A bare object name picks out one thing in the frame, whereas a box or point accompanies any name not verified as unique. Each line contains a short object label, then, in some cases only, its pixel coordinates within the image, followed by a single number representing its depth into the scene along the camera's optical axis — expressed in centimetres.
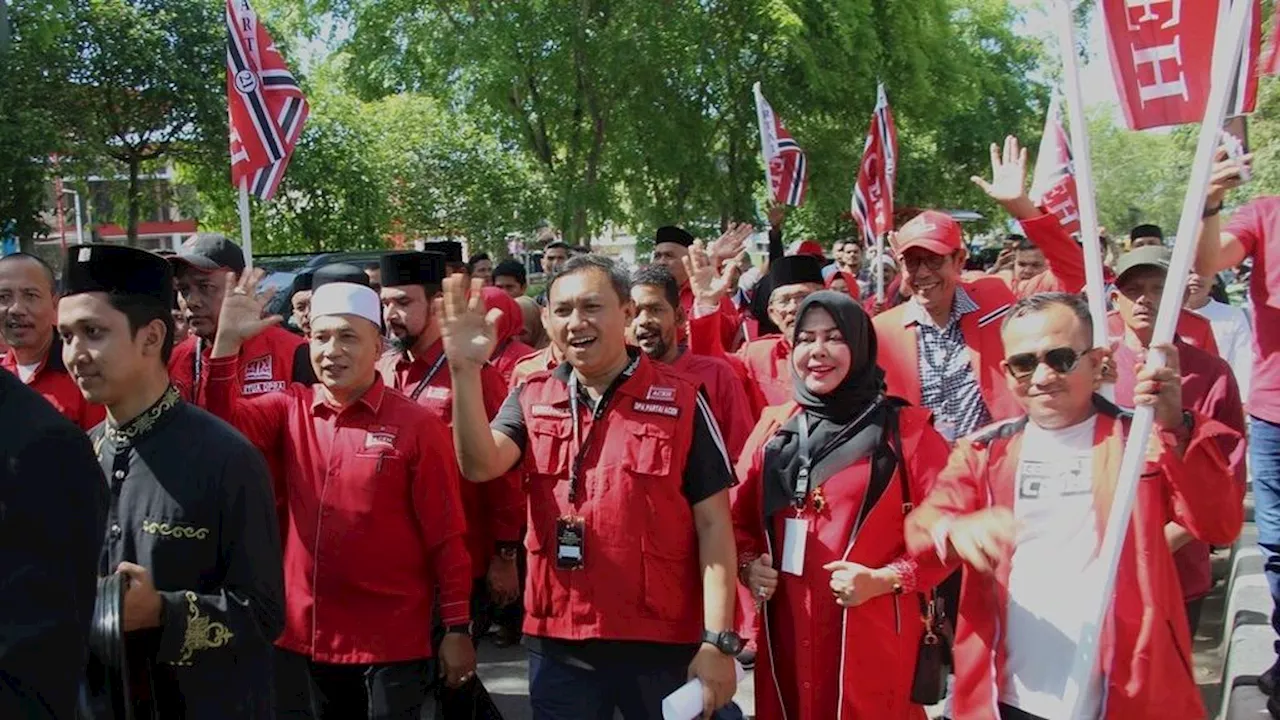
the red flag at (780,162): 1233
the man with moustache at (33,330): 457
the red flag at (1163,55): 372
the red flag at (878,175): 1127
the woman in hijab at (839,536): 354
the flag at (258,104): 753
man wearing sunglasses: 311
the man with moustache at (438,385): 470
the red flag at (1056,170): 830
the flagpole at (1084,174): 326
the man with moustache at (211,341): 516
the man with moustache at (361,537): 387
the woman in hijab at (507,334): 589
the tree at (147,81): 1947
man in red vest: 353
